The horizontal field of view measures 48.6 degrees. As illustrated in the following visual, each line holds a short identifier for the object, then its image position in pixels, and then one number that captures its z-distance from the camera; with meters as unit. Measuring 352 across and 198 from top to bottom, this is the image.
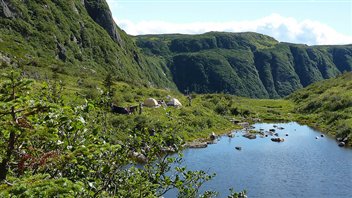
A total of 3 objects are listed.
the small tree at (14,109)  9.11
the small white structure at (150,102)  115.94
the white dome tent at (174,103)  126.50
